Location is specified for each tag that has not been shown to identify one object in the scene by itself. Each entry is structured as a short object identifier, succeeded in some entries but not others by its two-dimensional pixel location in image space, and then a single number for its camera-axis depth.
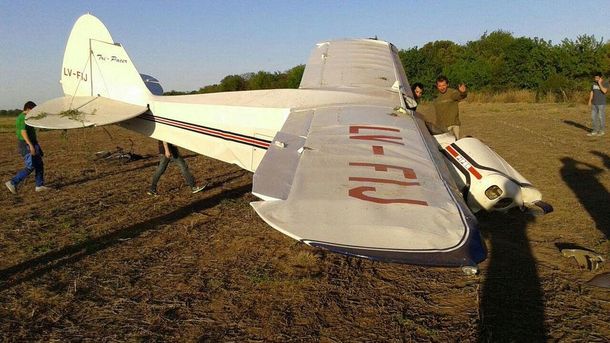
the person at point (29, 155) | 9.64
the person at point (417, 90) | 9.10
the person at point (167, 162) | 8.97
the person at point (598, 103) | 13.81
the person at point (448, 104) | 8.79
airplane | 2.83
